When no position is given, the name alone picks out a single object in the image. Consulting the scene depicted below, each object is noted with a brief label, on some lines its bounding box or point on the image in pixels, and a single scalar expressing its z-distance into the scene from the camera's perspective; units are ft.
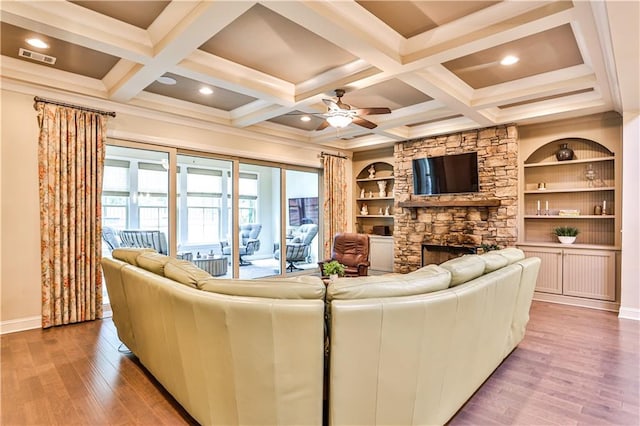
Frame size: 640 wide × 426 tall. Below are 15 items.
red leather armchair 19.27
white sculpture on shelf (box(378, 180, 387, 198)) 24.99
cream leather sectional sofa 5.62
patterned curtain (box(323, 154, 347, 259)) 24.02
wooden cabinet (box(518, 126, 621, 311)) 16.02
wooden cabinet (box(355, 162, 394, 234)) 25.16
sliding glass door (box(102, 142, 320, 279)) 15.72
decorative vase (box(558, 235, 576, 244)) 16.98
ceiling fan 12.73
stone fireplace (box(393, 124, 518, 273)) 18.26
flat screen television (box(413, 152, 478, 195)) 19.47
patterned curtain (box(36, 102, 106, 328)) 12.98
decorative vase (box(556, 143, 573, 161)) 17.22
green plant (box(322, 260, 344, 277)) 13.84
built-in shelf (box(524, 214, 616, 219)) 16.28
